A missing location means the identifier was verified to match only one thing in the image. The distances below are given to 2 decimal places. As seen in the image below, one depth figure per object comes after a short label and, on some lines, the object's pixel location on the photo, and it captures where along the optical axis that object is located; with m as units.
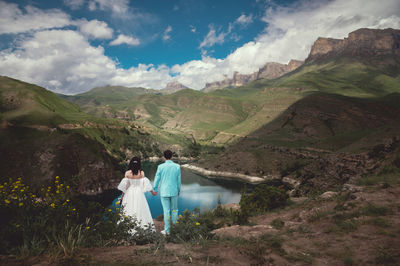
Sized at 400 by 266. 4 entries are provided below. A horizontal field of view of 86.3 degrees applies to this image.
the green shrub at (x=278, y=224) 12.22
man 8.44
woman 8.39
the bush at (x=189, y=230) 6.94
